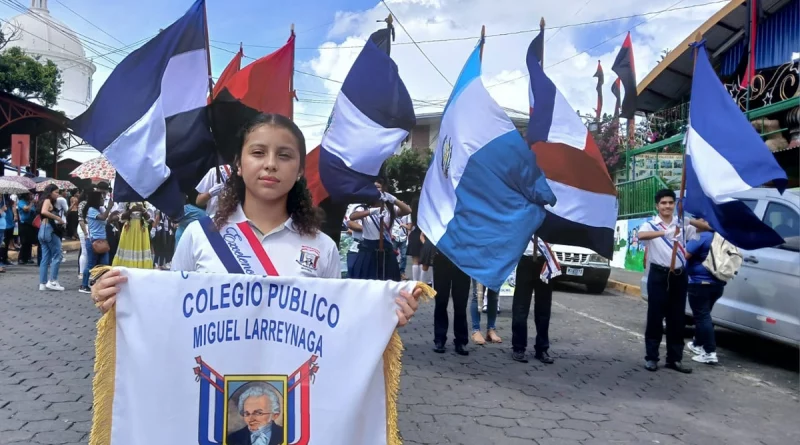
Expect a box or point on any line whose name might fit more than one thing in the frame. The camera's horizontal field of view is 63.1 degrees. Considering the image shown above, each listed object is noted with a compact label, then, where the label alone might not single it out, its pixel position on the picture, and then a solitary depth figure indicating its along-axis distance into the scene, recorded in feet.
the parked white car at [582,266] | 42.47
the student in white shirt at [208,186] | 20.03
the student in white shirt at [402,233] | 36.45
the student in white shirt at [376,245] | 23.45
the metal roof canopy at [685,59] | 56.39
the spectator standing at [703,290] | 22.44
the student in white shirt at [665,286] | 21.26
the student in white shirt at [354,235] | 24.13
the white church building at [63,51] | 141.49
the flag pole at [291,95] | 23.82
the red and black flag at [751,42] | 49.75
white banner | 6.85
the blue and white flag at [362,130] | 19.06
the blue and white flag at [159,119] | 16.98
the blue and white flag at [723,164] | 17.33
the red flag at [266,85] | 22.00
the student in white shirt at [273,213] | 7.62
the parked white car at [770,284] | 21.29
